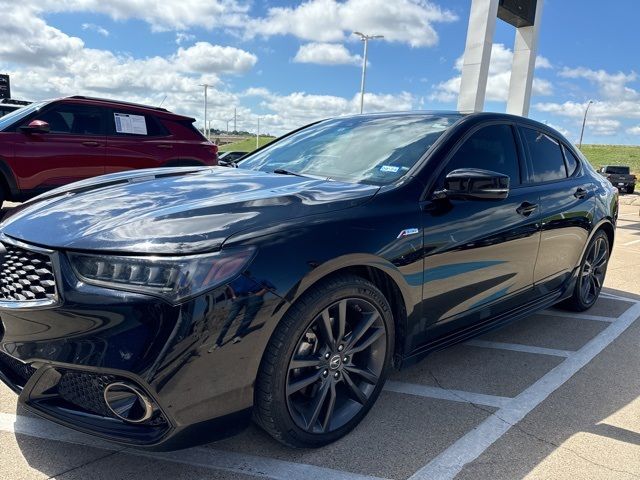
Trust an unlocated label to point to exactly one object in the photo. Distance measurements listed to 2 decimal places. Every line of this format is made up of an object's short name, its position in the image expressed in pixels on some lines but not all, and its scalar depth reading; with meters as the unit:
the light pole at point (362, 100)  33.84
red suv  6.67
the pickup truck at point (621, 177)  27.64
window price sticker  7.47
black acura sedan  1.88
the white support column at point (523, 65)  13.24
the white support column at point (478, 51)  11.30
